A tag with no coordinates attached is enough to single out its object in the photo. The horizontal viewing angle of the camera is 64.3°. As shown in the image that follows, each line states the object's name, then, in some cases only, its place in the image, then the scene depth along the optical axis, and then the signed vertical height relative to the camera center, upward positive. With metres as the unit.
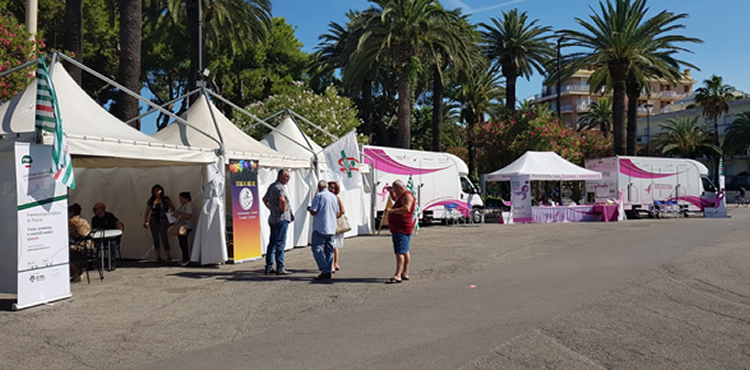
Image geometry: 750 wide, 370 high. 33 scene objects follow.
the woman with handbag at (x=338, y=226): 10.59 -0.64
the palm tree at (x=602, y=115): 64.06 +7.81
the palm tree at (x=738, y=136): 54.34 +4.54
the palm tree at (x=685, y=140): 58.41 +4.53
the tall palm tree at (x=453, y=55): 27.58 +6.67
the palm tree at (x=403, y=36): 26.31 +6.89
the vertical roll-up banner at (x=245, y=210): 12.12 -0.38
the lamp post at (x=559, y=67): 31.90 +6.48
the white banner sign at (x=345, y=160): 15.40 +0.81
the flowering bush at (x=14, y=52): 12.96 +3.25
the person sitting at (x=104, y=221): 11.14 -0.52
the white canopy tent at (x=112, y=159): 9.17 +0.65
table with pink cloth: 25.39 -1.14
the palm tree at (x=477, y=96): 42.66 +6.80
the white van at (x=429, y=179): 20.41 +0.40
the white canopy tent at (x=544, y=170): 25.00 +0.75
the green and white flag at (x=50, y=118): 7.89 +1.02
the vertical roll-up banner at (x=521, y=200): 25.12 -0.51
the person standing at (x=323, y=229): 9.77 -0.63
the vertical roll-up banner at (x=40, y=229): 7.73 -0.47
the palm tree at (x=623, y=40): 30.86 +7.65
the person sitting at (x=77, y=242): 9.86 -0.80
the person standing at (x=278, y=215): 10.32 -0.41
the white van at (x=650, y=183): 27.28 +0.14
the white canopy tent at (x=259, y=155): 12.66 +0.81
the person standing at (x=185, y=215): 11.92 -0.45
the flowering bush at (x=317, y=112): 27.55 +3.79
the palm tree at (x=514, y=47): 37.34 +8.92
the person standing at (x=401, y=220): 9.27 -0.47
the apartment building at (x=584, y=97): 79.62 +12.07
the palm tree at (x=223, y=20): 23.49 +7.69
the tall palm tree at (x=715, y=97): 57.94 +8.61
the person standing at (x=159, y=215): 12.09 -0.45
